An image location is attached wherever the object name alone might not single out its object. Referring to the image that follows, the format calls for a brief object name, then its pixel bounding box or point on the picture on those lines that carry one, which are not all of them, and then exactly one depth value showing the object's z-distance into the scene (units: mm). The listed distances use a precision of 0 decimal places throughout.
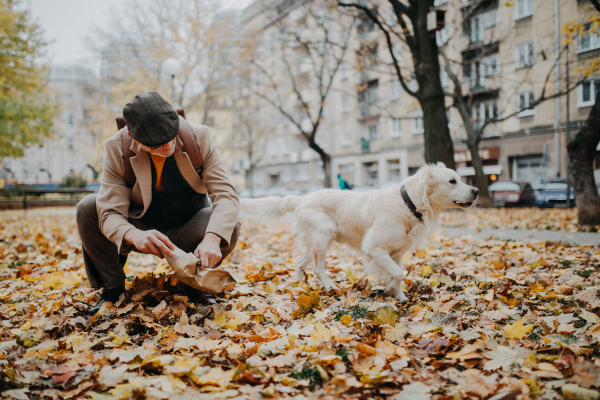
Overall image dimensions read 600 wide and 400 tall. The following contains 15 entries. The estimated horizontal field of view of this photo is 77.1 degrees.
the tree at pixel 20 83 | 13926
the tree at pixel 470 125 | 15789
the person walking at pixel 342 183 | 15664
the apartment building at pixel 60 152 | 31108
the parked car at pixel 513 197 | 17391
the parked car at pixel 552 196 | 17156
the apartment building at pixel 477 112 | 20906
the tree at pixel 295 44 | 16703
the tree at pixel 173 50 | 19469
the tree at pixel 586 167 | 7379
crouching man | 2617
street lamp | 13523
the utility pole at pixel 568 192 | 14680
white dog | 3535
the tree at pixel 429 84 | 10617
